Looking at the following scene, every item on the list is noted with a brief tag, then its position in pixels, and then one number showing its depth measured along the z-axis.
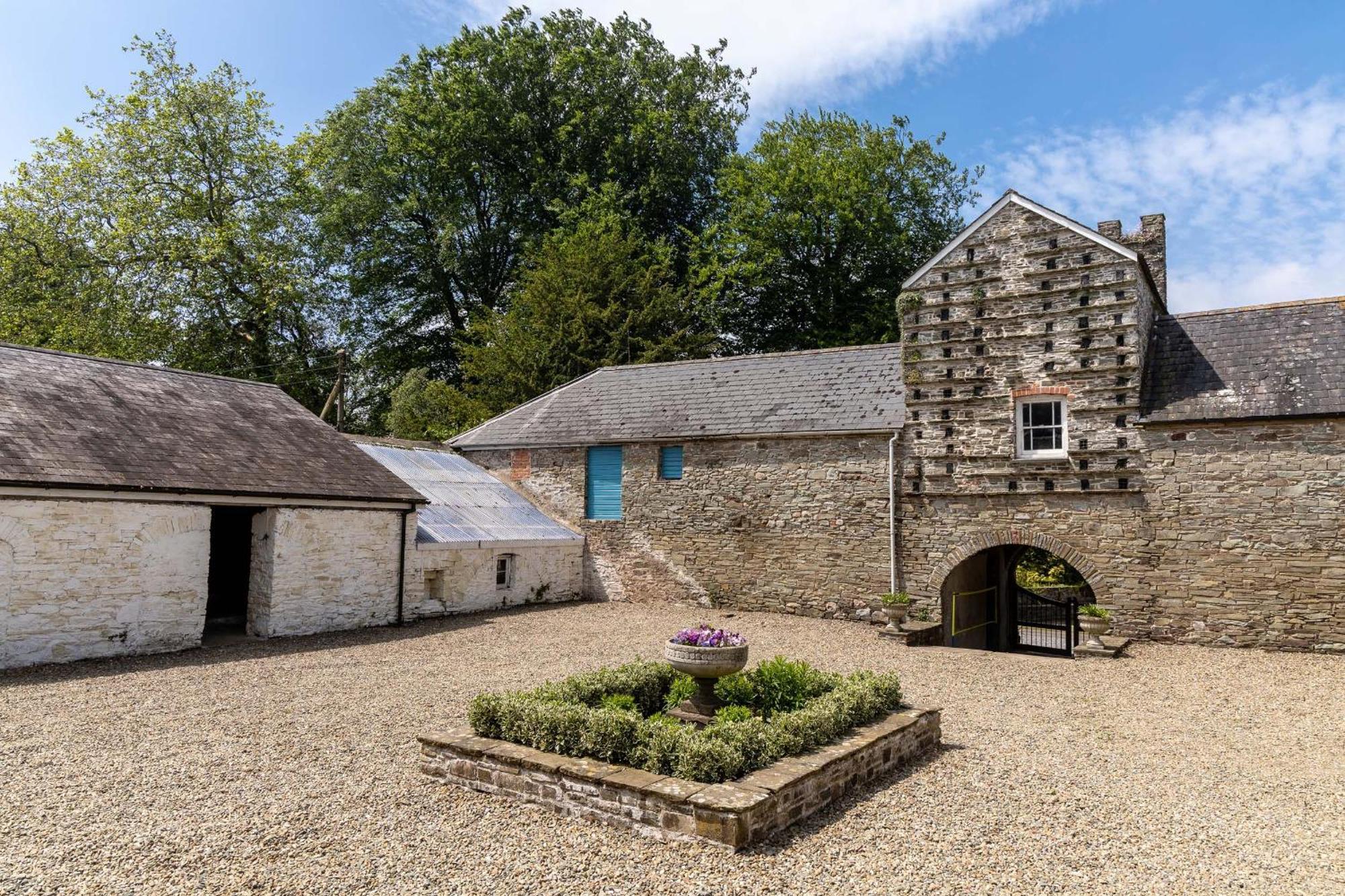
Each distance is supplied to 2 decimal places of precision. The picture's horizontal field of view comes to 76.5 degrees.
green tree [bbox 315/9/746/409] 36.94
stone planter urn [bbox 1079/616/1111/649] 14.72
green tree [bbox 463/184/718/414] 30.08
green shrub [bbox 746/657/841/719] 8.59
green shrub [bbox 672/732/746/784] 6.49
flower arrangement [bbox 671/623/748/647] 8.03
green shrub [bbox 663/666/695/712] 8.64
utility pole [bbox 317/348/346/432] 27.97
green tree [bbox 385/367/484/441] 31.39
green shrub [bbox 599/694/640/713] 7.91
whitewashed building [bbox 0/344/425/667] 12.26
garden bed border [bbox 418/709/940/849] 6.07
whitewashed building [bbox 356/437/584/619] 18.16
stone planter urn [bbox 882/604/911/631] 16.58
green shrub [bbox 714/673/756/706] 8.55
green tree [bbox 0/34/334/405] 30.23
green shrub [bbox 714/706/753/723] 7.60
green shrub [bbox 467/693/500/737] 7.57
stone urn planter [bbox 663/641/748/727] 7.92
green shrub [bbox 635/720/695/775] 6.67
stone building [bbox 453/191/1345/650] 14.96
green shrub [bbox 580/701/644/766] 6.88
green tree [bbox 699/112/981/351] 33.47
